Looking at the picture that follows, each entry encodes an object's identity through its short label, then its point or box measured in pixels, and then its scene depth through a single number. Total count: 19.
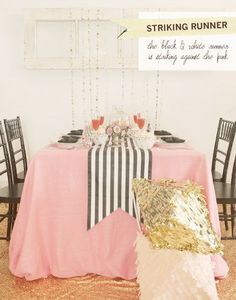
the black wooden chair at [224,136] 3.10
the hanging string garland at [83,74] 3.95
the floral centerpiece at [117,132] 2.68
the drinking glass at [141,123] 2.90
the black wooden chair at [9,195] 2.62
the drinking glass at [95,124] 2.72
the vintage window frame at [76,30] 3.90
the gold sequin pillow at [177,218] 1.61
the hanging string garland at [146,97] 4.08
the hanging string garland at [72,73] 3.95
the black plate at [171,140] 2.71
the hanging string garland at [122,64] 3.93
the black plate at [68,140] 2.64
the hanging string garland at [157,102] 4.08
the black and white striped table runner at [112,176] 2.30
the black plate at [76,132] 3.30
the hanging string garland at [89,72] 3.97
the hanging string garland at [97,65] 3.93
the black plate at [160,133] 3.27
